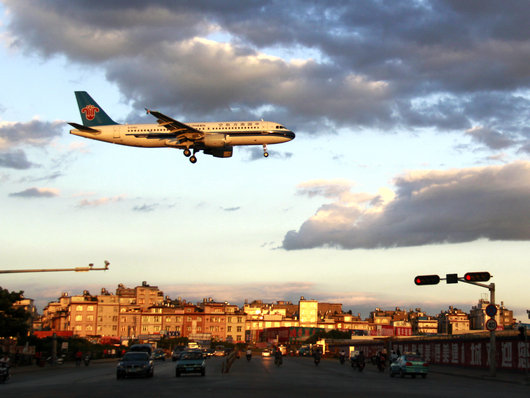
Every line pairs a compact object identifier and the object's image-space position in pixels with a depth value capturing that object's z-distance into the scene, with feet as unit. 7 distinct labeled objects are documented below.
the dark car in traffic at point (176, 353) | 267.80
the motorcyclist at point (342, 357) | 244.63
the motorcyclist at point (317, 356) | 216.54
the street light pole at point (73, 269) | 140.67
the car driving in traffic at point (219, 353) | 371.97
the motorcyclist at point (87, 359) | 235.44
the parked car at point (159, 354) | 298.76
